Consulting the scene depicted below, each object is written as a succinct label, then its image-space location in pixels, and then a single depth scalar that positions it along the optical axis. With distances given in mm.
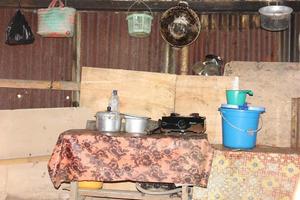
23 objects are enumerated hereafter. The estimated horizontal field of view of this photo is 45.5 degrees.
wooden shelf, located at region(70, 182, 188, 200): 4281
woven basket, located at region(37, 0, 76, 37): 4957
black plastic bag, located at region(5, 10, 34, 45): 5105
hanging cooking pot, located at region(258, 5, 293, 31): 4711
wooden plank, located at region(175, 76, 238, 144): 5160
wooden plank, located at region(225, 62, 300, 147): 5086
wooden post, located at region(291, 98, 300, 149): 4941
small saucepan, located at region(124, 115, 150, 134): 4316
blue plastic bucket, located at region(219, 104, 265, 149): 4348
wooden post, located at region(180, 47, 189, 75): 5324
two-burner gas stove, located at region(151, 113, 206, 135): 4410
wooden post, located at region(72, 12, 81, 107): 5406
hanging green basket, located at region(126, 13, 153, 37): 5008
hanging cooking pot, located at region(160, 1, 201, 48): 5102
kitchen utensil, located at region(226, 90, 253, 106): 4531
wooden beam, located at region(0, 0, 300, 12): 5160
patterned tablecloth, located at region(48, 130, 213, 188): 4023
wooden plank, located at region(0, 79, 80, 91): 5254
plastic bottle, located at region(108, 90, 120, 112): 4828
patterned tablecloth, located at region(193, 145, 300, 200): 4094
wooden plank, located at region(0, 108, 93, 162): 4934
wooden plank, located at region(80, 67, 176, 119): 5246
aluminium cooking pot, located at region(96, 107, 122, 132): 4334
